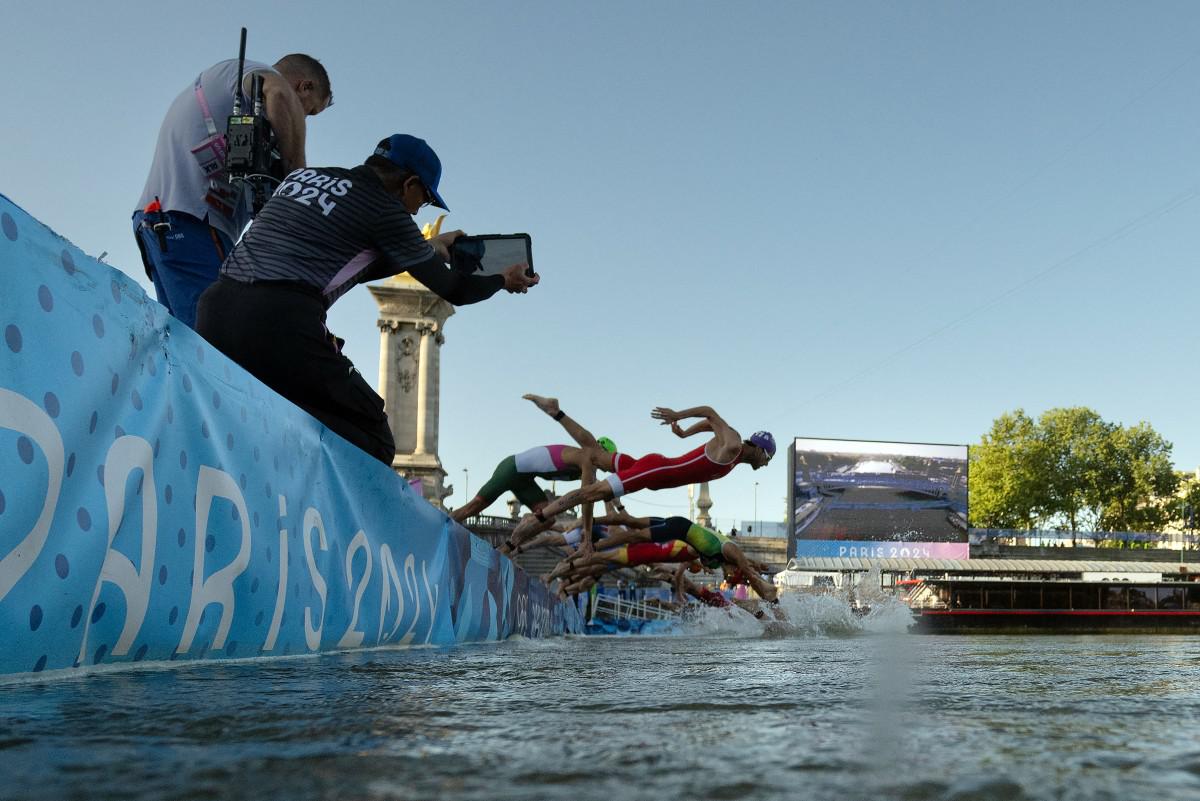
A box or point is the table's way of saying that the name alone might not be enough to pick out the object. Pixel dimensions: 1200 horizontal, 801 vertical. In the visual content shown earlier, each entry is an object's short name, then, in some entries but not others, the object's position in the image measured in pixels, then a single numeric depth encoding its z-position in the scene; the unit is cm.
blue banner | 205
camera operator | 419
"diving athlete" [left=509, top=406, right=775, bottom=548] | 1036
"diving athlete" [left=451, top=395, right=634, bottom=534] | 1112
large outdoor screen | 4697
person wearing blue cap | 364
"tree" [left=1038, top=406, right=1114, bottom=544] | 6269
